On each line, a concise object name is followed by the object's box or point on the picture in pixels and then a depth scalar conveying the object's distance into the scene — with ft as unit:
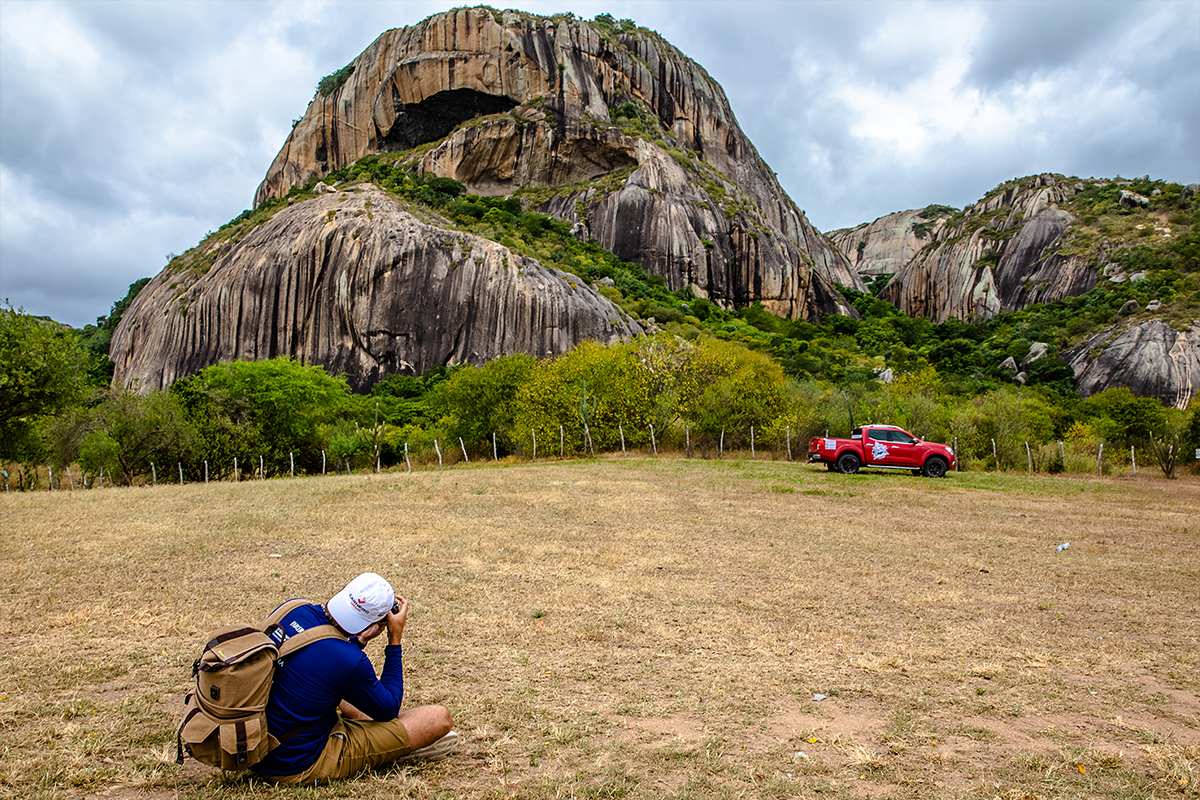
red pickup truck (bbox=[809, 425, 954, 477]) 77.15
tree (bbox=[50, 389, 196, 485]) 96.94
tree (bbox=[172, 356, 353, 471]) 105.29
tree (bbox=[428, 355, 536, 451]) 116.26
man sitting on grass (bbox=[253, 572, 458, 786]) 11.87
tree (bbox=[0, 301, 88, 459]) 58.13
